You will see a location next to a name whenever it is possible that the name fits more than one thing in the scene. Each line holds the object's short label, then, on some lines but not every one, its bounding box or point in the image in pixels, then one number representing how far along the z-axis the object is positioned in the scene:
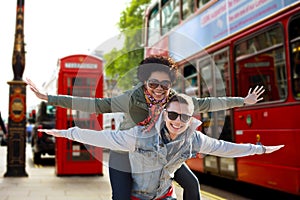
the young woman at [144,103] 2.46
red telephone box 9.27
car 13.03
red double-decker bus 5.95
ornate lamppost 9.37
